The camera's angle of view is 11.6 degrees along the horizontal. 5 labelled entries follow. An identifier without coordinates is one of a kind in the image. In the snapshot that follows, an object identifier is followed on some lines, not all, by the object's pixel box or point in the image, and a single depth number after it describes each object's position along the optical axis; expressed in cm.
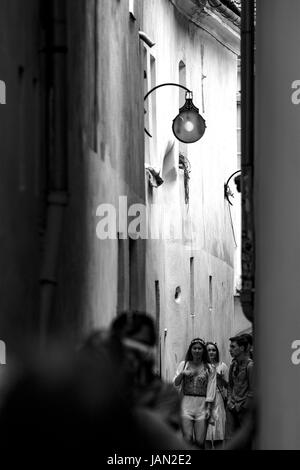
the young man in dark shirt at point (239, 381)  1438
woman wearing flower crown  1520
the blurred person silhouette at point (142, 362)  652
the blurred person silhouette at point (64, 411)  532
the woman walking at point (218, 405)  1558
